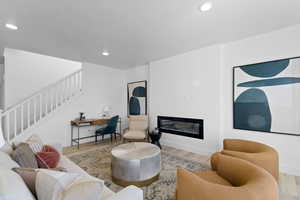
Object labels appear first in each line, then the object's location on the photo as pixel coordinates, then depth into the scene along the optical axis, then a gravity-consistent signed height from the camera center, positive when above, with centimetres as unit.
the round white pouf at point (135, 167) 204 -97
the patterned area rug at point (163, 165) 199 -124
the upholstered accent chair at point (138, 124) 423 -69
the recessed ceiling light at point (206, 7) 180 +124
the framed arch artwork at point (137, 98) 480 +12
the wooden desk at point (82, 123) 398 -63
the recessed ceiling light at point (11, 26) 232 +124
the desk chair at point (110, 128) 413 -79
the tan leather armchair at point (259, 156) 174 -70
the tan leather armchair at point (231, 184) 100 -66
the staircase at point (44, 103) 327 -5
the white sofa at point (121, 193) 96 -64
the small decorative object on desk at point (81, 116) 424 -44
